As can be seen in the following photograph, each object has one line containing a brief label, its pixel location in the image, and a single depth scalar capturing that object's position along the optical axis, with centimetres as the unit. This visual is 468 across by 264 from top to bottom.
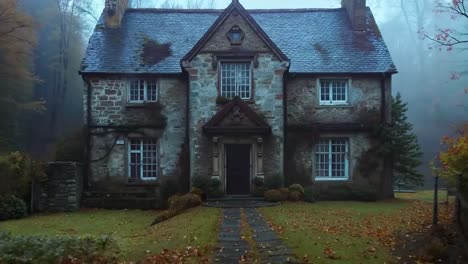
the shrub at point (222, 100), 2255
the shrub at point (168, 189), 2361
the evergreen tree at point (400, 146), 2338
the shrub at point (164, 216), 1787
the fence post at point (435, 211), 1261
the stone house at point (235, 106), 2253
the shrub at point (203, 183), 2180
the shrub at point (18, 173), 2083
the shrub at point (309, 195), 2186
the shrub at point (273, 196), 2094
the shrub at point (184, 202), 1936
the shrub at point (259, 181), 2203
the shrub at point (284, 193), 2114
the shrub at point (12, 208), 2012
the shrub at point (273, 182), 2200
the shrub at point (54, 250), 895
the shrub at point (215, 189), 2173
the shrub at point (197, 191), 2123
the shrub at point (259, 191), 2181
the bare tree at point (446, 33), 1338
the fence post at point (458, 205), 1182
